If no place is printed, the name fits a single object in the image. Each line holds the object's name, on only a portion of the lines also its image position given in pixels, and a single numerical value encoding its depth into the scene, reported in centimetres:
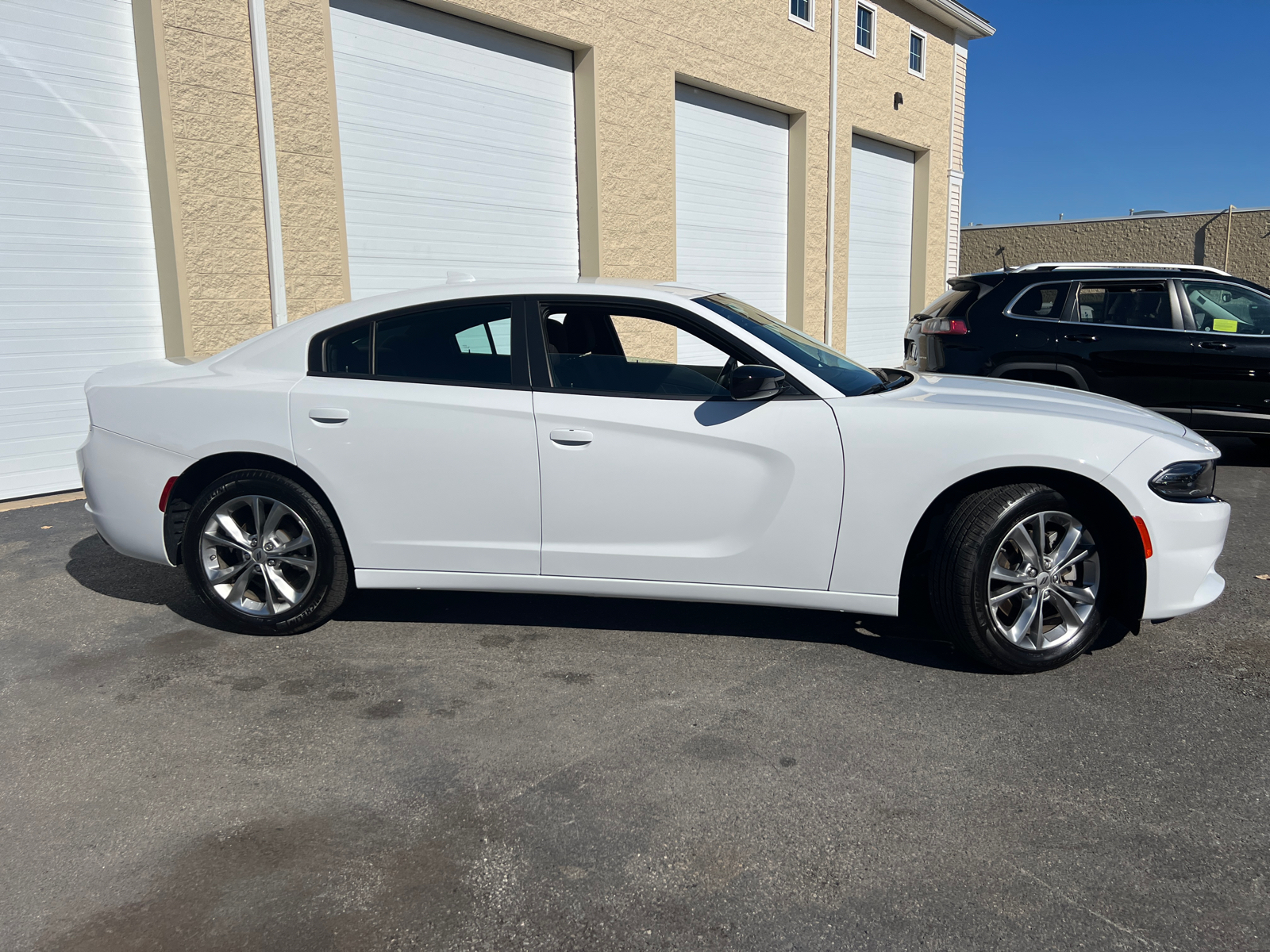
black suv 771
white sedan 371
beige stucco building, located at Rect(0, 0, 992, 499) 750
